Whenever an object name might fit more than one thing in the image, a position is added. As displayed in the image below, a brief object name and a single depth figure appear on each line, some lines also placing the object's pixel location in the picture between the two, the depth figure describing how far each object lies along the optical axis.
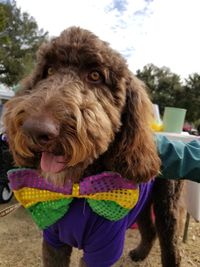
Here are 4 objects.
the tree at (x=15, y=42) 14.90
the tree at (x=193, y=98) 23.46
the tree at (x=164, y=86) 23.98
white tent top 5.70
